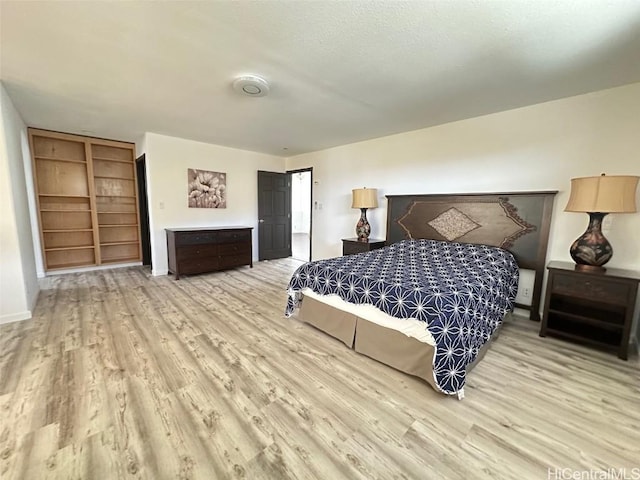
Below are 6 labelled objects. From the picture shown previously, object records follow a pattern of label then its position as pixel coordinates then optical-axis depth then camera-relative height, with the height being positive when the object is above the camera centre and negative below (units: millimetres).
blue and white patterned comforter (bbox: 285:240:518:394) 1680 -606
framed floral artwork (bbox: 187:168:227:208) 4664 +326
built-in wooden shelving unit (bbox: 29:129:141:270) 4352 +100
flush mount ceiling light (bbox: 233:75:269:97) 2283 +1090
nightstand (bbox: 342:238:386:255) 3908 -538
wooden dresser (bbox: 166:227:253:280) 4163 -703
